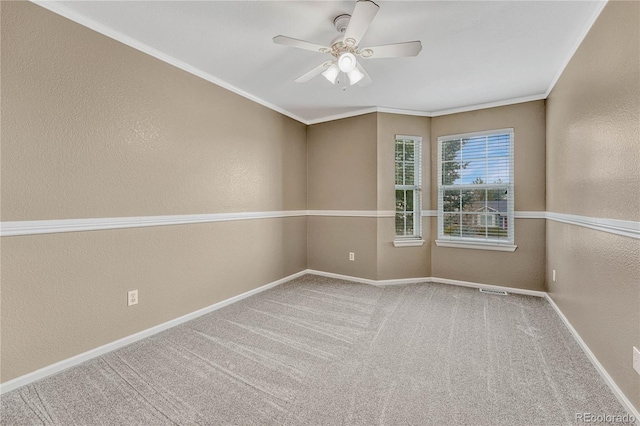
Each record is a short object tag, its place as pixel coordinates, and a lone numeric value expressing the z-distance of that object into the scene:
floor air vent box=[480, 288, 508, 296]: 3.40
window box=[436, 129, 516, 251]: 3.54
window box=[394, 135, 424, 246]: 3.97
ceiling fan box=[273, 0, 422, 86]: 1.72
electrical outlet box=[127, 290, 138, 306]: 2.22
